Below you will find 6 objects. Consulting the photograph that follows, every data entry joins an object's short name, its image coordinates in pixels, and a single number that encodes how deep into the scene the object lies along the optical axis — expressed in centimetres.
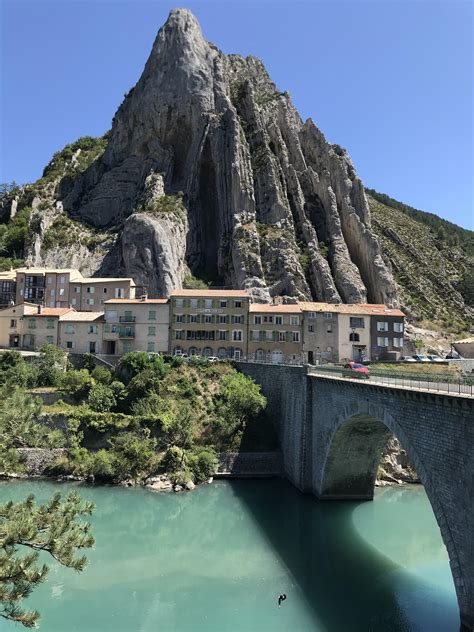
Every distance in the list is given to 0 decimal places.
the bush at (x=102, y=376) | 4885
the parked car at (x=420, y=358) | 5410
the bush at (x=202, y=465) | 3919
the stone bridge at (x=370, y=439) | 1698
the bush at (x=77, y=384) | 4662
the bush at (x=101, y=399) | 4388
